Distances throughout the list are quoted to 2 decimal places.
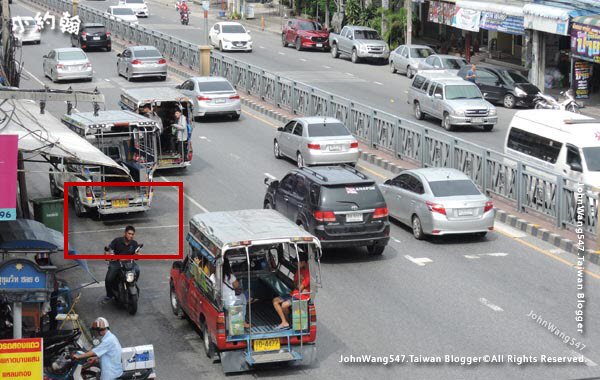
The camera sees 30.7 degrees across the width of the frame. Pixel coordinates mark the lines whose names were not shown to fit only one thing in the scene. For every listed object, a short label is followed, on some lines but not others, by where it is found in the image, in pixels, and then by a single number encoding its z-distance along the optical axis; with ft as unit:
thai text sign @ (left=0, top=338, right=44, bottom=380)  45.98
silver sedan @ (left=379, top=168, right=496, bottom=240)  79.82
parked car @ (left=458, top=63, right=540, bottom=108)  144.25
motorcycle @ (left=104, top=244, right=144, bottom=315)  64.54
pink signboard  51.19
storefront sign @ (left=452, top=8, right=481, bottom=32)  176.72
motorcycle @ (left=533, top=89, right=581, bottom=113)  132.42
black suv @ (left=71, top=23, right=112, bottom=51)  195.42
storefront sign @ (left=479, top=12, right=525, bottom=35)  162.50
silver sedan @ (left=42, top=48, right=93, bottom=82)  160.35
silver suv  126.41
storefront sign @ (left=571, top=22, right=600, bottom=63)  139.90
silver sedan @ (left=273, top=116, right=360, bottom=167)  103.24
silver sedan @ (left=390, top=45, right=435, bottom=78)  170.30
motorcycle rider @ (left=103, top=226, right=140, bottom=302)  65.10
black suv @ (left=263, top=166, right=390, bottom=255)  75.05
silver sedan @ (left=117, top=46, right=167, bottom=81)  161.17
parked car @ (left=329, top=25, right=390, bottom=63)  188.24
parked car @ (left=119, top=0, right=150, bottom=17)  261.44
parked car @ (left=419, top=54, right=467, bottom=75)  162.20
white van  87.45
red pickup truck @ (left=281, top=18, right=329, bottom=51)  207.41
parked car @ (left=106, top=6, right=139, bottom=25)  228.22
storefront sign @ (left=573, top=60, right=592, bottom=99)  147.29
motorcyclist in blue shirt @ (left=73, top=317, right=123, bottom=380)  49.06
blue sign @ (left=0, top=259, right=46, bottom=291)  51.93
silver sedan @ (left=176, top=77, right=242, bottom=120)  130.72
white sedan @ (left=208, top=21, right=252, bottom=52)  199.93
